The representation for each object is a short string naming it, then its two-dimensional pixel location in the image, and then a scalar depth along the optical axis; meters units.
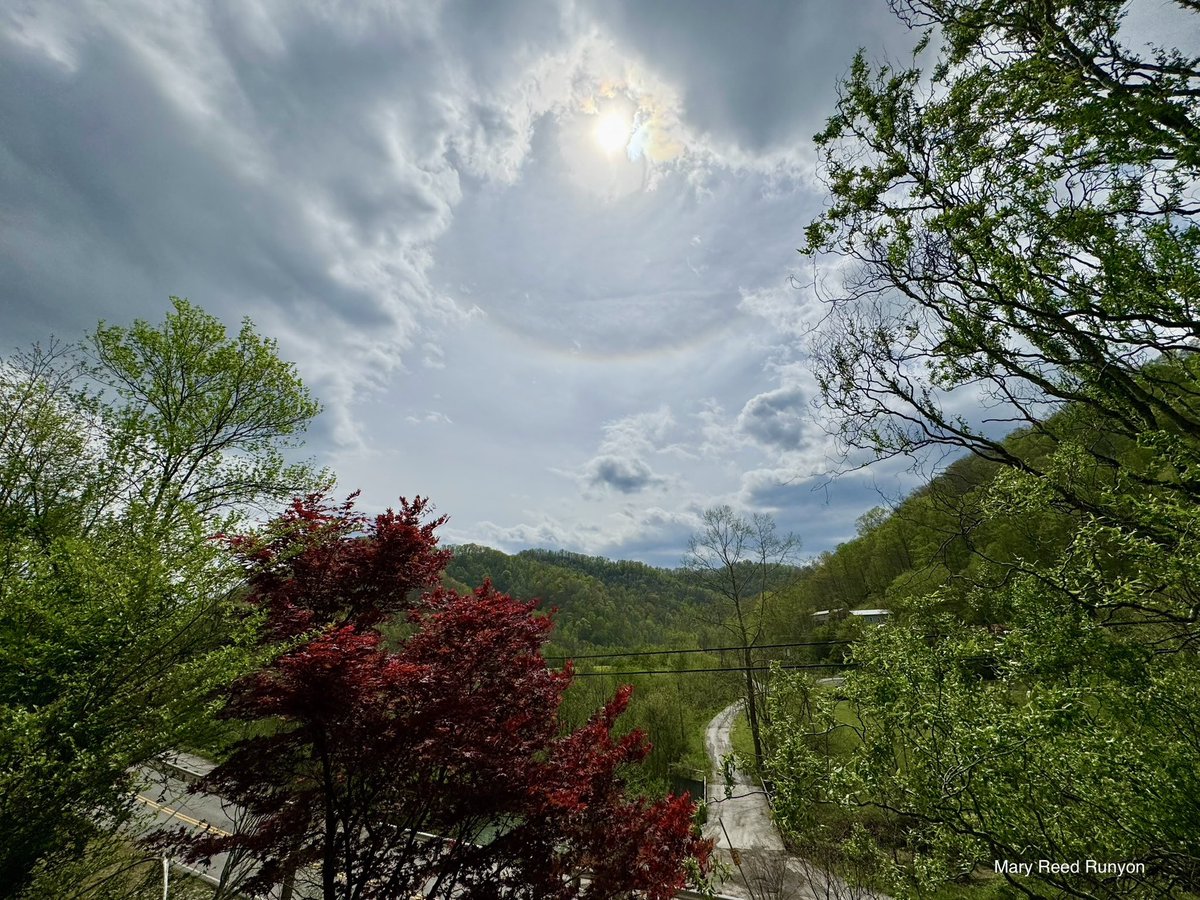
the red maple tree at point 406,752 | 4.44
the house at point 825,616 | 26.32
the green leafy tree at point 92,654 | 3.36
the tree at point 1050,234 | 3.01
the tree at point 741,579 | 16.05
